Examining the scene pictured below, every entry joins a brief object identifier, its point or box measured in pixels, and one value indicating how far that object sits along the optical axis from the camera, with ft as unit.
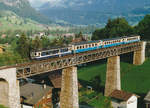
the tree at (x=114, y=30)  305.32
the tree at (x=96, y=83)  193.59
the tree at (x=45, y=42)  361.34
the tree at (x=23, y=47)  298.35
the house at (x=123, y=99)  153.28
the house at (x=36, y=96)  155.43
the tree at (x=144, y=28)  286.46
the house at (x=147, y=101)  141.90
